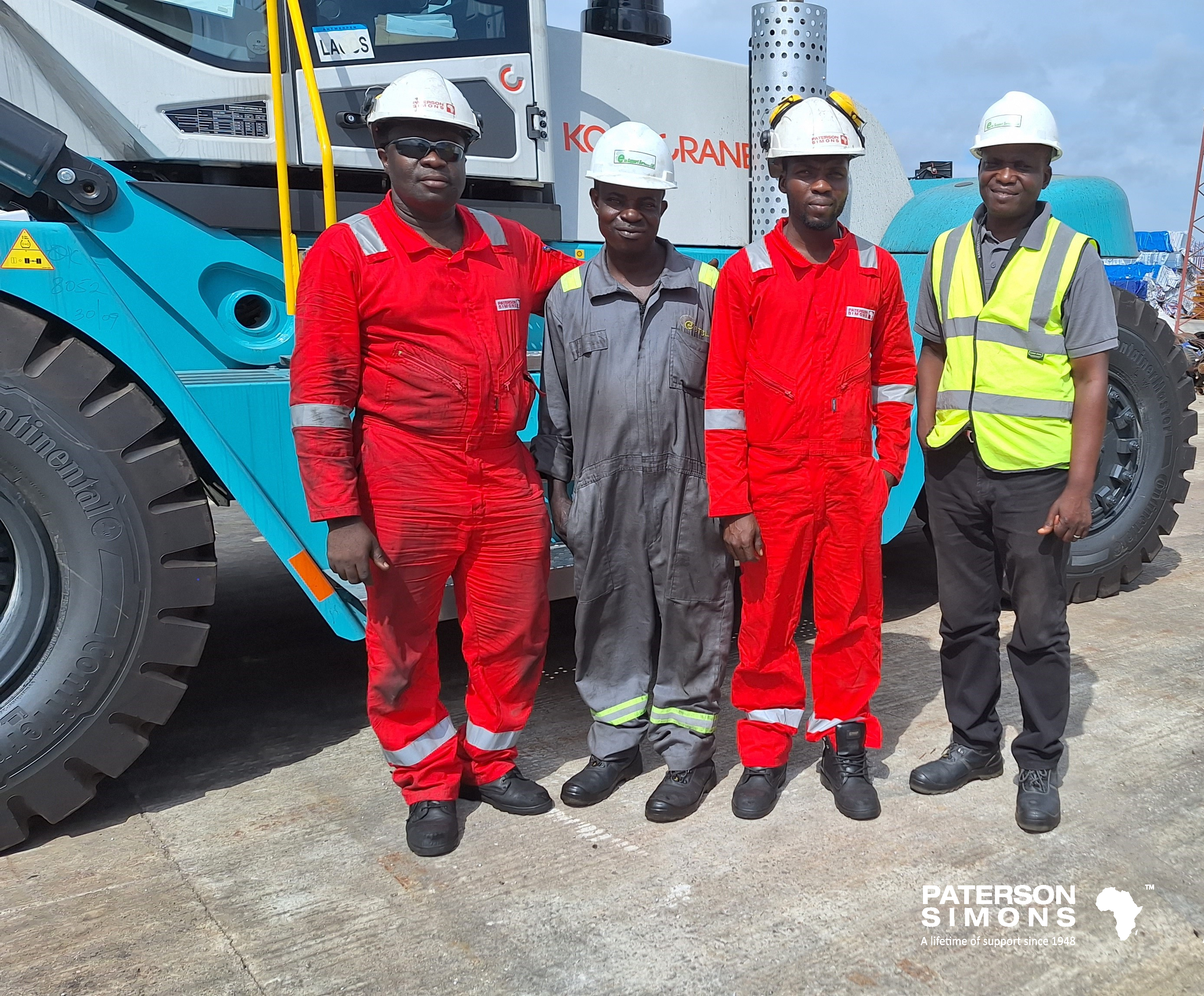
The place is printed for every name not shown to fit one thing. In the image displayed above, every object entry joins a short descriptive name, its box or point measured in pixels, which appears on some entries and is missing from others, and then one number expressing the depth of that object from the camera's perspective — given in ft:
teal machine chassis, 8.67
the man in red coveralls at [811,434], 8.96
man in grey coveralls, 9.11
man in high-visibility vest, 8.84
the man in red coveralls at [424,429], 8.43
